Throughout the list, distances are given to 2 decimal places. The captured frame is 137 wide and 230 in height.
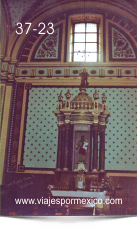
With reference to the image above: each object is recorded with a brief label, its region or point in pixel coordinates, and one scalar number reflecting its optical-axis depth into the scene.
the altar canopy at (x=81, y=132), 9.32
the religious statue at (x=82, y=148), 9.19
